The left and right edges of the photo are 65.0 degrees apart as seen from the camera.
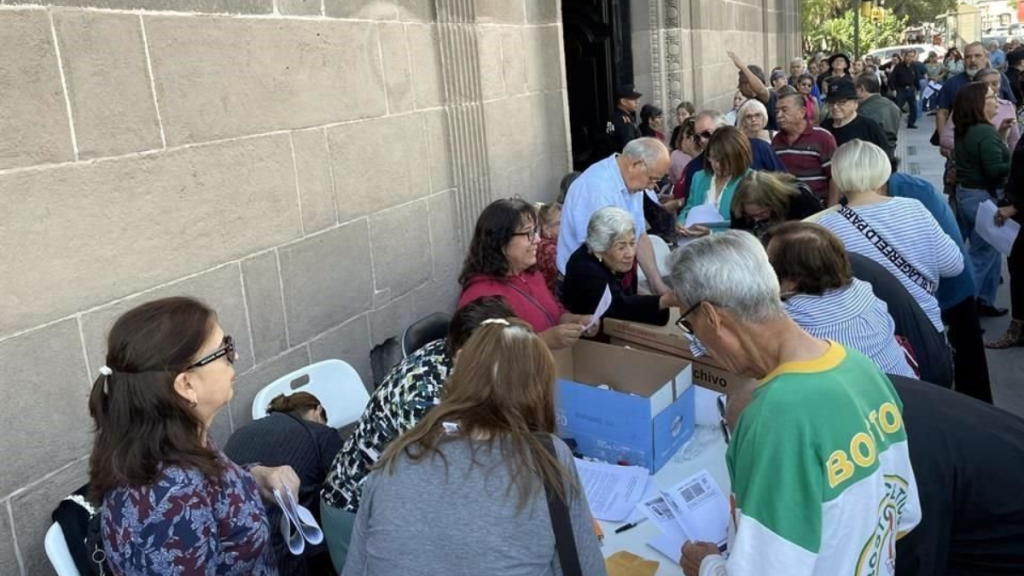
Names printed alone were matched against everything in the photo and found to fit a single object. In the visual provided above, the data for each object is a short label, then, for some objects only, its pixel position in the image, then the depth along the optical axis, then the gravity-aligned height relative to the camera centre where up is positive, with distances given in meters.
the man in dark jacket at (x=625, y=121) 7.79 -0.24
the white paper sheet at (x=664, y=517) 2.17 -1.16
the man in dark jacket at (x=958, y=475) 1.86 -0.93
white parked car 27.27 +0.58
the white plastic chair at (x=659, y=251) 4.67 -0.96
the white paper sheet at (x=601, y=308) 2.97 -0.76
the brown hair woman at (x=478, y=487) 1.65 -0.76
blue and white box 2.46 -0.99
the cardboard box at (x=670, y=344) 2.81 -0.93
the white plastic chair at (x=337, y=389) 3.48 -1.15
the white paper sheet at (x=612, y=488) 2.34 -1.15
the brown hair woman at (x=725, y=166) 4.90 -0.48
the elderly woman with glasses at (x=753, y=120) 6.07 -0.27
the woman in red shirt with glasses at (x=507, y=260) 3.53 -0.66
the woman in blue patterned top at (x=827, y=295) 2.49 -0.67
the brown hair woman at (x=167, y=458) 1.77 -0.70
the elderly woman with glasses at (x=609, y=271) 3.53 -0.77
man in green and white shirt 1.44 -0.67
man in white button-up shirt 4.39 -0.49
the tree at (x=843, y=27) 36.09 +2.26
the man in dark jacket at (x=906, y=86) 18.06 -0.36
